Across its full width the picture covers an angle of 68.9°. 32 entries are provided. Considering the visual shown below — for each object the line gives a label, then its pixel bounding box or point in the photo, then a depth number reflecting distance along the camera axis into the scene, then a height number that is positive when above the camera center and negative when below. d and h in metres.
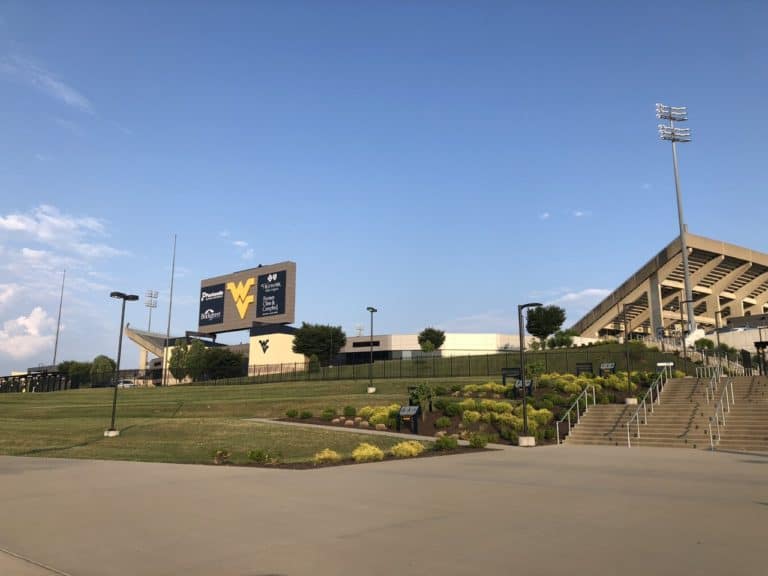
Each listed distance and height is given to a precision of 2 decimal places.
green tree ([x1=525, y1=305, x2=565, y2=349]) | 69.25 +7.49
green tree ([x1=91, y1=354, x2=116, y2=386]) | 81.94 +2.06
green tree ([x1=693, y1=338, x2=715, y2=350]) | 54.97 +3.68
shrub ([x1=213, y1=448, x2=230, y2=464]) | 16.55 -2.24
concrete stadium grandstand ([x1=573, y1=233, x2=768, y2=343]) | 73.50 +13.00
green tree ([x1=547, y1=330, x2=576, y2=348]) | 61.41 +4.58
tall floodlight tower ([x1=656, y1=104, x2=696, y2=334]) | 64.83 +30.66
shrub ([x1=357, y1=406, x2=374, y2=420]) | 26.40 -1.47
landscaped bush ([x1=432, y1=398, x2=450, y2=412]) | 25.94 -1.05
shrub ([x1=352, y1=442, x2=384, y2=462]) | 16.67 -2.16
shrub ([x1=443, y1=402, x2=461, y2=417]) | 25.55 -1.29
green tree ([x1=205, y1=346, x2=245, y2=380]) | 75.25 +2.31
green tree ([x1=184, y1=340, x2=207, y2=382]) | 74.25 +2.63
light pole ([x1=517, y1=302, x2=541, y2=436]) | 21.30 +1.95
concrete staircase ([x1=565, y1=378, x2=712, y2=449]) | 21.16 -1.74
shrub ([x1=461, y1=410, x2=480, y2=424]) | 24.27 -1.53
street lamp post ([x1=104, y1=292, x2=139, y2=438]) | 23.70 +2.73
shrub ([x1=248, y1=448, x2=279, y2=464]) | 15.99 -2.14
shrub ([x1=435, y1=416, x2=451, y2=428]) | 24.41 -1.80
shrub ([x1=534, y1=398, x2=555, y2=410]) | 26.25 -1.06
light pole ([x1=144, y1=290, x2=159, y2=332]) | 121.56 +16.99
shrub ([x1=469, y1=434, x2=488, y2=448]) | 19.98 -2.13
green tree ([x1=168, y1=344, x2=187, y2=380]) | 76.00 +2.30
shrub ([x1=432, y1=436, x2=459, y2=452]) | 18.94 -2.11
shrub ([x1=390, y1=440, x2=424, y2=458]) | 17.70 -2.16
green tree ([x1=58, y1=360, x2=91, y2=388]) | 81.19 +1.72
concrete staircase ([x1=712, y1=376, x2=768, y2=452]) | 19.56 -1.49
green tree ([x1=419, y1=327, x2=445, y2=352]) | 78.94 +6.19
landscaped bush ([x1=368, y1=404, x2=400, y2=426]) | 25.36 -1.49
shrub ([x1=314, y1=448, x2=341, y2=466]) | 16.06 -2.18
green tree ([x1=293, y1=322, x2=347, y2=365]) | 70.94 +5.02
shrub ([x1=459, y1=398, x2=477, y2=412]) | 25.61 -1.11
